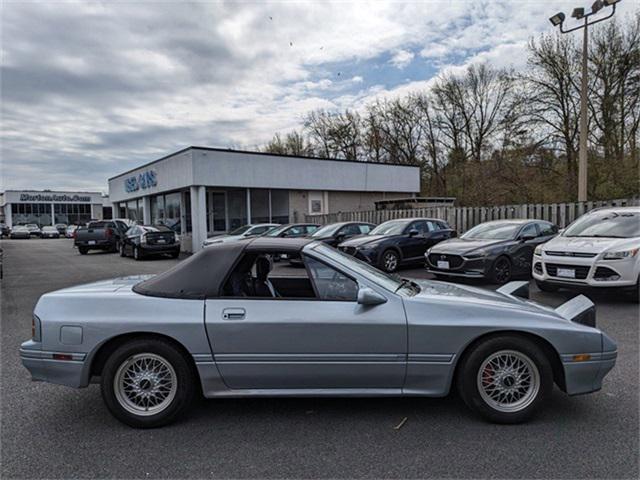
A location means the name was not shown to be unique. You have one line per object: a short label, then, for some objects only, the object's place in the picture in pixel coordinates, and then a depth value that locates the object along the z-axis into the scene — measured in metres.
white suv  6.93
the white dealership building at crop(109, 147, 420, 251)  20.09
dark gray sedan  9.05
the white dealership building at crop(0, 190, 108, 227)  56.53
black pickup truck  21.84
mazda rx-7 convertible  3.10
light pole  12.26
